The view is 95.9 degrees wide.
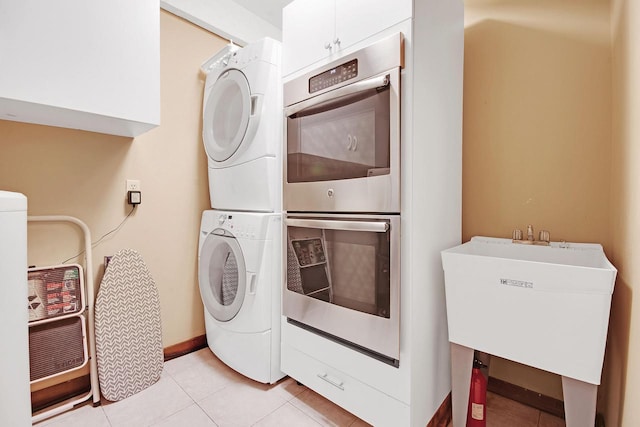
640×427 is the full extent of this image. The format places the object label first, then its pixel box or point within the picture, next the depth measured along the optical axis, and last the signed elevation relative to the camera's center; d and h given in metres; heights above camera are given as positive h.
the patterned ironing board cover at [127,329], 1.55 -0.69
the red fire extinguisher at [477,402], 1.26 -0.86
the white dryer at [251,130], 1.58 +0.44
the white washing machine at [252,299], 1.57 -0.51
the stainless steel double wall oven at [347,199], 1.11 +0.04
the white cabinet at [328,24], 1.13 +0.80
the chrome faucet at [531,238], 1.35 -0.14
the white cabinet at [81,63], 1.06 +0.59
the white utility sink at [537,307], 0.91 -0.35
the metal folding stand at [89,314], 1.47 -0.58
